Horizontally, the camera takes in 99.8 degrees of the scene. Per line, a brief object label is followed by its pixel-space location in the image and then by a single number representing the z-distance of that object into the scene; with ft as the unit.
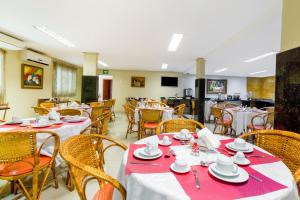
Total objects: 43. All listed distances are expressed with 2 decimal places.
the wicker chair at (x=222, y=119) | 11.11
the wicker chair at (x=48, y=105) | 11.43
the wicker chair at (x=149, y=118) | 9.60
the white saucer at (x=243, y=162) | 2.70
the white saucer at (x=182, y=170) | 2.39
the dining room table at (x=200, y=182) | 1.93
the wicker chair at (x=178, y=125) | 5.48
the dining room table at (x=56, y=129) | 4.75
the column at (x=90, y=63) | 15.61
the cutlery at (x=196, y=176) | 2.09
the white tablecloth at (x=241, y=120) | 10.95
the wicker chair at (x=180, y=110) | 12.05
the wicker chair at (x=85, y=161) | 2.34
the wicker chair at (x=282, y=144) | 3.58
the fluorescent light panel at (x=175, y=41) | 10.36
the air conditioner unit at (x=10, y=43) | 10.60
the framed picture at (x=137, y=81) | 26.57
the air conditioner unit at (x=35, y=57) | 13.58
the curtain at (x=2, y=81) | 12.47
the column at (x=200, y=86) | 16.69
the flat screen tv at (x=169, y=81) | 26.78
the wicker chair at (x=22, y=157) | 3.67
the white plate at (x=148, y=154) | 2.86
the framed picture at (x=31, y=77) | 14.40
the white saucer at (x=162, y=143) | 3.54
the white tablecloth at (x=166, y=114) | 10.62
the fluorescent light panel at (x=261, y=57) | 14.16
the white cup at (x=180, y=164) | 2.42
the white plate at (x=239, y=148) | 3.27
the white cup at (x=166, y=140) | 3.58
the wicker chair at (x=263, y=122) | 9.48
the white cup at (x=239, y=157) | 2.75
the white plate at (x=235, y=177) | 2.16
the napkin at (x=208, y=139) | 3.17
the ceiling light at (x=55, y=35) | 9.89
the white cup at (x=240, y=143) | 3.34
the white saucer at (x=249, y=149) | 3.23
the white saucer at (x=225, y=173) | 2.23
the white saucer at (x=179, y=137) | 3.94
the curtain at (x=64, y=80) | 19.61
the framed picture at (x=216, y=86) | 29.52
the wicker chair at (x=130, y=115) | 11.09
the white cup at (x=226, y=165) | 2.29
